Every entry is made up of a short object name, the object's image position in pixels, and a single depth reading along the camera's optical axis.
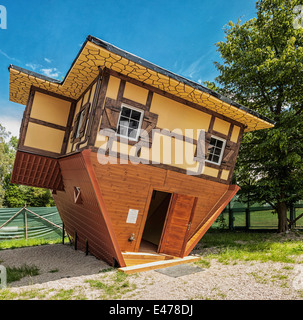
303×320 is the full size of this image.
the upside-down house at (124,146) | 6.73
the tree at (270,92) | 11.28
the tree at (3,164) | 29.61
